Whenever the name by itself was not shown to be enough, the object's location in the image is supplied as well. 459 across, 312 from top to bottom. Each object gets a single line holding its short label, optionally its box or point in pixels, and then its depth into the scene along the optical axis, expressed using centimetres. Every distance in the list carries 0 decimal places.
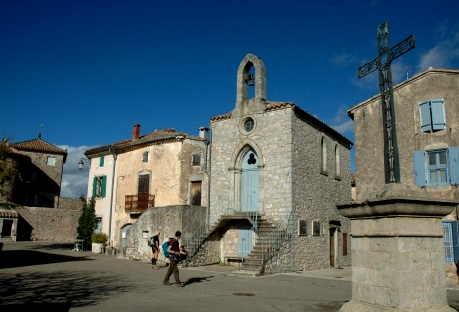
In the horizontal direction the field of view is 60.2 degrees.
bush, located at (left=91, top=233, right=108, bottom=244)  2662
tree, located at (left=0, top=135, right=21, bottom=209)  2140
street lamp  2947
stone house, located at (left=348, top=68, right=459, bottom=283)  1524
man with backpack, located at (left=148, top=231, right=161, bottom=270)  1716
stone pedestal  499
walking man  1164
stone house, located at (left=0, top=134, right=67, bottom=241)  4134
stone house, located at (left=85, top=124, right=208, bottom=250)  2455
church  1809
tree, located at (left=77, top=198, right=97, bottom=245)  2802
